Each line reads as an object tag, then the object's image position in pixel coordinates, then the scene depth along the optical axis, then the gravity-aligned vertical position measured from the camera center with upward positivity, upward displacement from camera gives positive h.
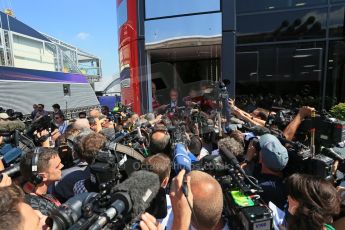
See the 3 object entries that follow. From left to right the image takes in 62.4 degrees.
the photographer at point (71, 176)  2.99 -0.94
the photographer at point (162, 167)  2.08 -0.64
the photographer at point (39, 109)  10.60 -0.80
